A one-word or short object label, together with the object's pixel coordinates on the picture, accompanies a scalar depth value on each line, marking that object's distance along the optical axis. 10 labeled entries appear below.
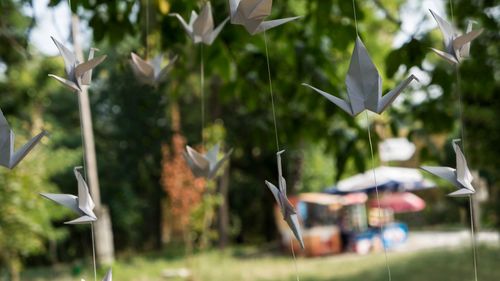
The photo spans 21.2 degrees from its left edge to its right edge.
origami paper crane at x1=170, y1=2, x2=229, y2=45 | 2.41
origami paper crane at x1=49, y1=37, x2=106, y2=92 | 2.15
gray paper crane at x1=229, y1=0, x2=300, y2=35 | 2.16
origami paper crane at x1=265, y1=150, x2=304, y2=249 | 2.13
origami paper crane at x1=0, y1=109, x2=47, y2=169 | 2.09
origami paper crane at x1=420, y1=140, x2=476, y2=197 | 2.14
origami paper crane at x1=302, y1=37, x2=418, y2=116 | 2.11
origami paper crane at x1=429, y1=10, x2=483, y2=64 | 2.17
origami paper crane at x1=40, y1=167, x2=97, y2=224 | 2.12
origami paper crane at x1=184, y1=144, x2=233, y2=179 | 2.38
